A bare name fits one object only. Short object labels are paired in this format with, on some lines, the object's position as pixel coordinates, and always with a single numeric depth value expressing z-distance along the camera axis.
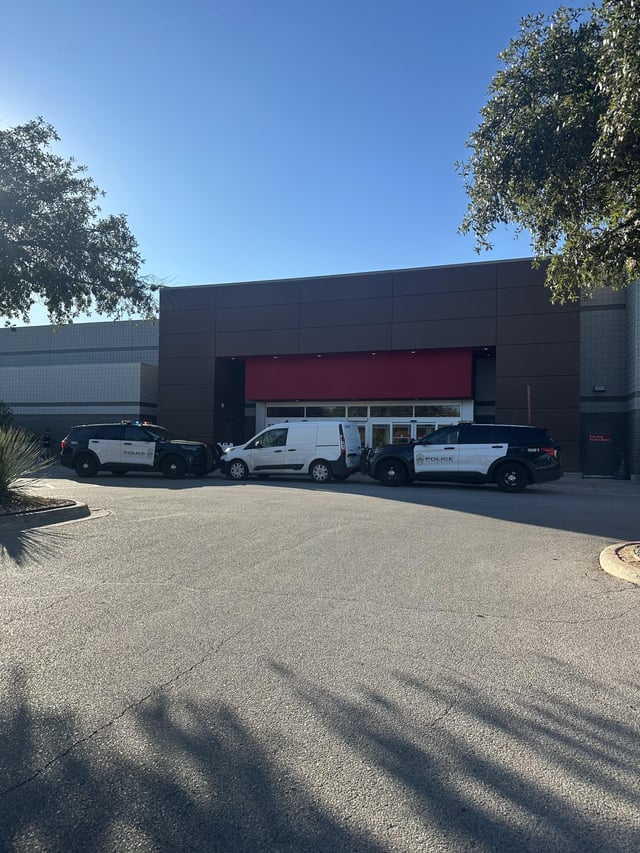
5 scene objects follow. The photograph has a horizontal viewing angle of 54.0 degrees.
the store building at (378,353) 23.73
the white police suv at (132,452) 19.80
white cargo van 18.78
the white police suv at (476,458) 16.27
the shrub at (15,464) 10.41
